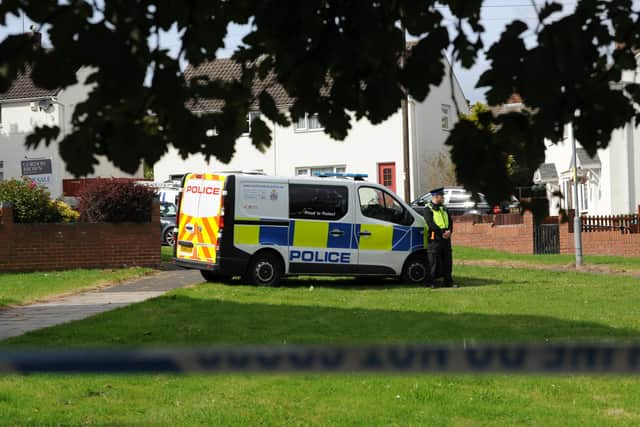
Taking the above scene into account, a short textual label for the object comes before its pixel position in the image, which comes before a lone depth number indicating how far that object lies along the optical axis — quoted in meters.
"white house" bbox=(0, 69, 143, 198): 46.50
